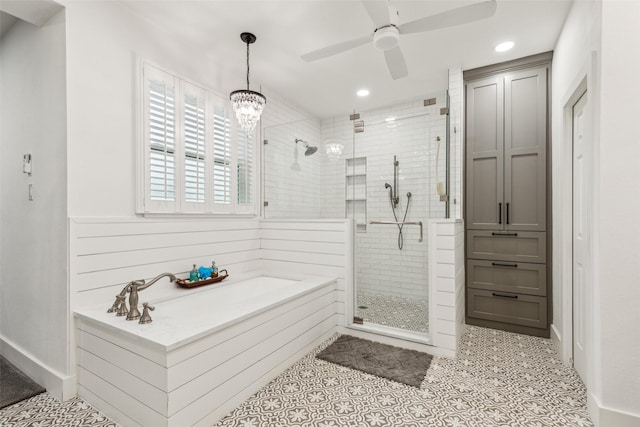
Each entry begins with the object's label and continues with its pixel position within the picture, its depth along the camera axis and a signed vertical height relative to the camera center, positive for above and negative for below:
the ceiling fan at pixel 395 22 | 1.67 +1.13
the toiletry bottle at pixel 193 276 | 2.61 -0.54
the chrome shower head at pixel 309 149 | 3.35 +0.71
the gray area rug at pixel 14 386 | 1.90 -1.17
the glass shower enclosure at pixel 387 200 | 2.76 +0.12
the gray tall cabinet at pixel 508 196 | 2.91 +0.17
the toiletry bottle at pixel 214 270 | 2.79 -0.53
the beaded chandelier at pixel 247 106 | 2.38 +0.85
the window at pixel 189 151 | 2.41 +0.57
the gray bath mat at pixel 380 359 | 2.18 -1.17
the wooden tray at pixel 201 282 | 2.52 -0.60
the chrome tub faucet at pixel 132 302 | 1.80 -0.54
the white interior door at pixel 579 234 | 2.11 -0.15
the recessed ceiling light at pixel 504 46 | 2.72 +1.52
